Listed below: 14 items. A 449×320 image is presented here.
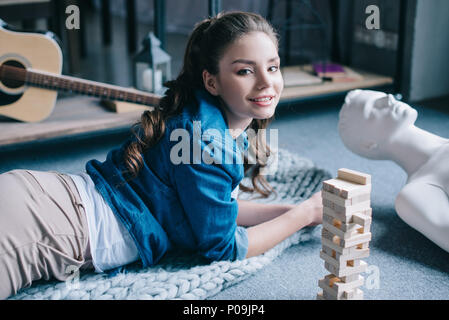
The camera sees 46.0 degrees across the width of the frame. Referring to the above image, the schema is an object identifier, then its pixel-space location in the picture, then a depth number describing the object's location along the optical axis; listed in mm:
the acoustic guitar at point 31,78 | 1623
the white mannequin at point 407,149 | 1128
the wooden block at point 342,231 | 864
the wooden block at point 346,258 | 888
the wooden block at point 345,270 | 896
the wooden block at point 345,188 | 839
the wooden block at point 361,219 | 840
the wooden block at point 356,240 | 870
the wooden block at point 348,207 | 850
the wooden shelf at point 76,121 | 1599
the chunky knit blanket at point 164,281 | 995
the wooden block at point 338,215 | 853
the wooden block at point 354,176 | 855
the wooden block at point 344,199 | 844
